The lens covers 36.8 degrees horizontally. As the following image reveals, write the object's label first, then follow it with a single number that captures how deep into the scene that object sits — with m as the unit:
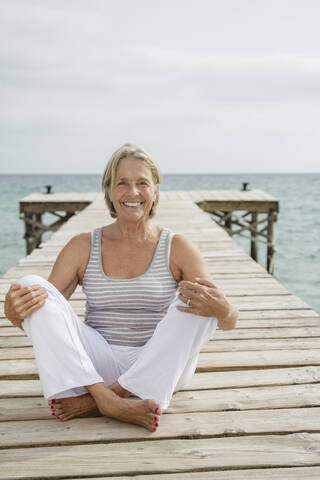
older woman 2.10
